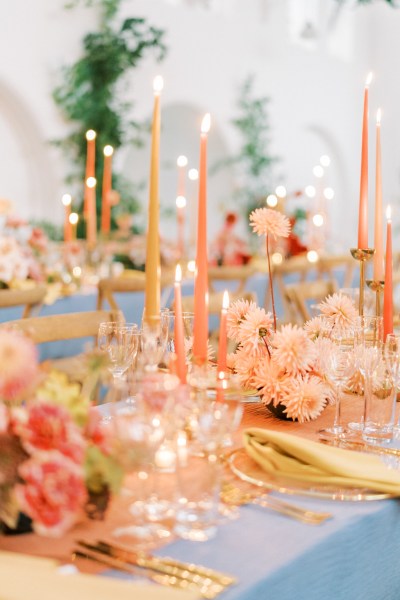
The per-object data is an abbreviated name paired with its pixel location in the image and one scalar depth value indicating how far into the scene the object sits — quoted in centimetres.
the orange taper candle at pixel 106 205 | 320
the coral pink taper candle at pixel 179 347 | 142
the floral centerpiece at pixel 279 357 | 151
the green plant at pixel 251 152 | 909
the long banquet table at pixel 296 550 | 111
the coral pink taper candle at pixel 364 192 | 164
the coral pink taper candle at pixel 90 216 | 327
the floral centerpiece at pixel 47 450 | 108
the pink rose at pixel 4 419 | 110
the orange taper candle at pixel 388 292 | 165
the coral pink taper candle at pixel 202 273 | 141
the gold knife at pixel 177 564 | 108
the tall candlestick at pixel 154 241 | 139
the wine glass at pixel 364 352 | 150
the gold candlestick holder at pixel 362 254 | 165
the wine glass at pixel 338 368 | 148
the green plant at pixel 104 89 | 706
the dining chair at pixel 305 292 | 279
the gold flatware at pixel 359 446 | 143
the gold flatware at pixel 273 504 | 122
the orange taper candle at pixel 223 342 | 138
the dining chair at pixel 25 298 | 267
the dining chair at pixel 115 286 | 306
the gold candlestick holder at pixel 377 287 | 177
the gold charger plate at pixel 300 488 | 127
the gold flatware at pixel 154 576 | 106
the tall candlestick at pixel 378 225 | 168
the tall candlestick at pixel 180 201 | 272
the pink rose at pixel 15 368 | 114
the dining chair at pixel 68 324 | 206
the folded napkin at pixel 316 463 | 130
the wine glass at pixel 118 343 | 158
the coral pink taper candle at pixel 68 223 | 341
